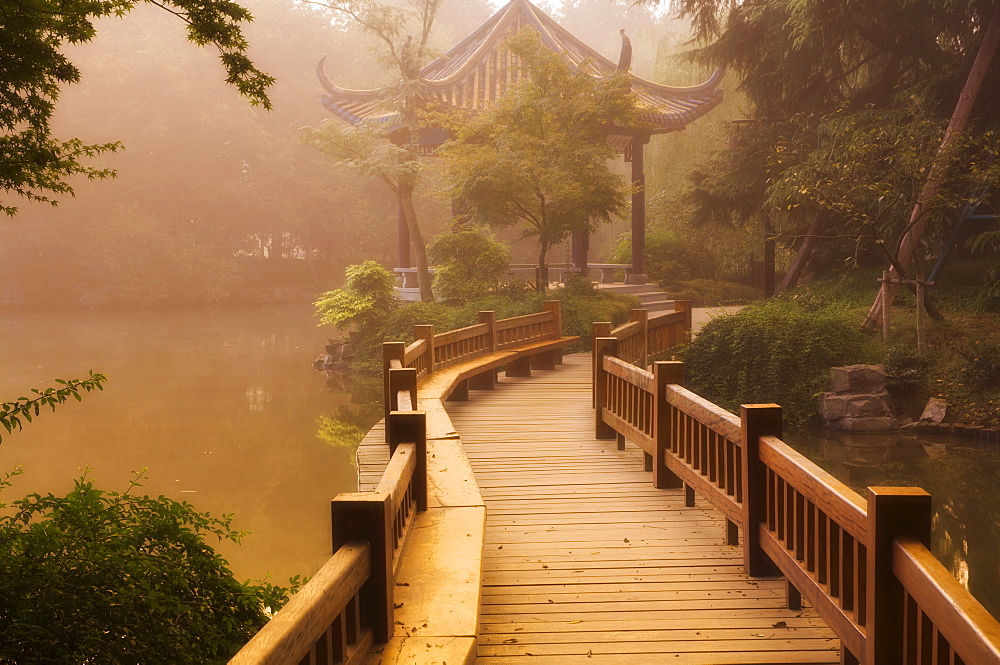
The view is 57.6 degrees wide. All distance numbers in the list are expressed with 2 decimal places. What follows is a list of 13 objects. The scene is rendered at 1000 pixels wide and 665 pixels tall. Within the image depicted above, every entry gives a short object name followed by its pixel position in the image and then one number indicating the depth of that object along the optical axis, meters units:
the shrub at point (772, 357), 12.89
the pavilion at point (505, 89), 20.95
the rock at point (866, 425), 12.25
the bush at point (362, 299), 20.16
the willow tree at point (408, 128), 20.45
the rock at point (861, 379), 12.55
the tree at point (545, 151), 16.91
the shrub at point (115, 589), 3.81
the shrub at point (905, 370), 12.85
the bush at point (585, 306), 16.53
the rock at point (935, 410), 12.12
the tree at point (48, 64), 4.63
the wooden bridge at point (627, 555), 2.79
